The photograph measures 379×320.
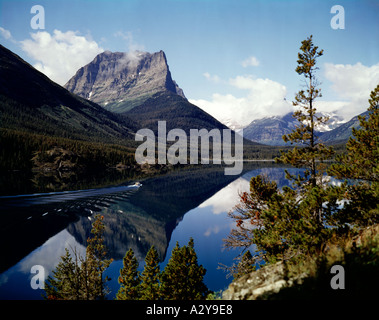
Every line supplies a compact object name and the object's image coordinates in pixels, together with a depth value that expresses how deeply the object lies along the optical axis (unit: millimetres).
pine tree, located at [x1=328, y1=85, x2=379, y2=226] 15055
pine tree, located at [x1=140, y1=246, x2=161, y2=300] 23884
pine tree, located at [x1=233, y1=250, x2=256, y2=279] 20116
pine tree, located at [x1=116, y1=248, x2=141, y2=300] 24947
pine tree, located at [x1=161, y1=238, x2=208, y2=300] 22078
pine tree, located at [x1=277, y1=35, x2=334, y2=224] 18219
